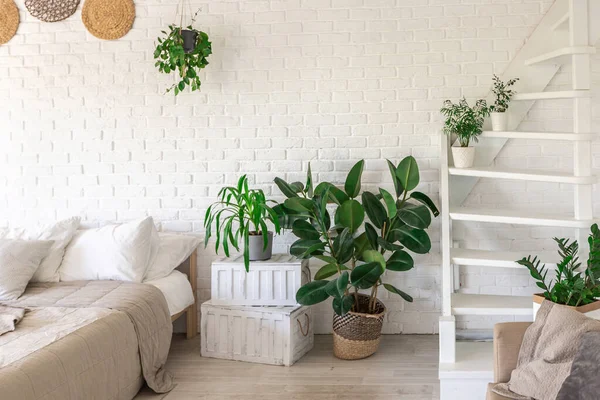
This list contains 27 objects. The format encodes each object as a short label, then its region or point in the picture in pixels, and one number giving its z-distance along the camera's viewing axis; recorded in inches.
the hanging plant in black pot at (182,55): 187.6
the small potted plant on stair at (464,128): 175.9
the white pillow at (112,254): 181.5
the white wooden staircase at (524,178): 157.8
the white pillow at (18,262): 167.5
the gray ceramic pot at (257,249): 184.4
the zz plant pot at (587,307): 136.4
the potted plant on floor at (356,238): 174.2
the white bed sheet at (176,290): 183.0
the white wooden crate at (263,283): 181.6
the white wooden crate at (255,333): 176.4
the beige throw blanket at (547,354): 108.6
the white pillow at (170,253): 188.5
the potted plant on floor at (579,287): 139.0
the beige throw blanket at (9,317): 140.8
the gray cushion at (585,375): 99.5
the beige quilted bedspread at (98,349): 122.3
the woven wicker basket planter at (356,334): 178.5
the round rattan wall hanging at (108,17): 200.8
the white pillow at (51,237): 183.5
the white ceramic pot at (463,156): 177.0
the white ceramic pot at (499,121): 179.0
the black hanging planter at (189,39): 188.7
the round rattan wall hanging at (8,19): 203.9
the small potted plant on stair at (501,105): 179.3
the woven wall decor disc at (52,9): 202.8
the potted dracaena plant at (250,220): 178.4
